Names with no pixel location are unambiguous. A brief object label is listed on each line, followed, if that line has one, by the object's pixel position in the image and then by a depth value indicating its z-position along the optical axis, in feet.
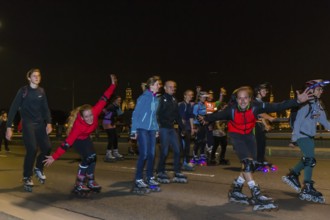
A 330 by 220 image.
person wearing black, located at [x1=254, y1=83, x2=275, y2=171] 35.93
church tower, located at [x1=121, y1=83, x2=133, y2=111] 593.01
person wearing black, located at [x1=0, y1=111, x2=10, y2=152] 65.77
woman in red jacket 24.25
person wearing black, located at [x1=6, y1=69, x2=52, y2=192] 25.70
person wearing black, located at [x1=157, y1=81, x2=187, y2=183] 28.78
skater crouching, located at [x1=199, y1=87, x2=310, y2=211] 21.21
